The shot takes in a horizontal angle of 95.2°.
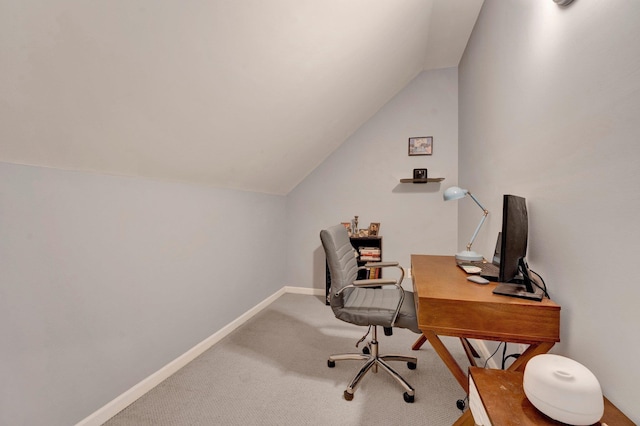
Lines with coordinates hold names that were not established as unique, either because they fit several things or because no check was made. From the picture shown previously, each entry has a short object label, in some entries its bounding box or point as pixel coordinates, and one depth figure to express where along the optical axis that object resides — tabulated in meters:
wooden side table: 0.88
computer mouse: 1.61
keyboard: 1.72
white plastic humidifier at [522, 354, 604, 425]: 0.83
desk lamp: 2.17
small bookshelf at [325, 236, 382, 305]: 3.68
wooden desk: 1.25
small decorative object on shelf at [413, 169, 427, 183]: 3.68
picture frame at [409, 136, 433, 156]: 3.78
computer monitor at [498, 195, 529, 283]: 1.32
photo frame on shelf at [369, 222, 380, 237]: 3.87
